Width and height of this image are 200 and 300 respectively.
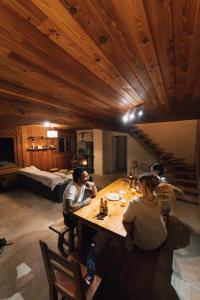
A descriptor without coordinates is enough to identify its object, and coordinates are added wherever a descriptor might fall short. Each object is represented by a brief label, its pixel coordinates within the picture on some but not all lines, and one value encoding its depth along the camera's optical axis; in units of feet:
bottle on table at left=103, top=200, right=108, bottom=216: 6.31
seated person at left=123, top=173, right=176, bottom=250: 5.38
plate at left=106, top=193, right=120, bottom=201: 7.77
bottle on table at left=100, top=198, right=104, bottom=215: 6.36
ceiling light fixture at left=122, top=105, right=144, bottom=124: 8.73
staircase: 13.98
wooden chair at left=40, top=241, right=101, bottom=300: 3.41
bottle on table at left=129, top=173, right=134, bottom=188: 9.83
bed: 13.33
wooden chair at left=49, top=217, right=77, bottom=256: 7.06
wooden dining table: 5.34
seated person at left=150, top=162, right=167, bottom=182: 10.21
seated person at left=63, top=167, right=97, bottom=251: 6.69
